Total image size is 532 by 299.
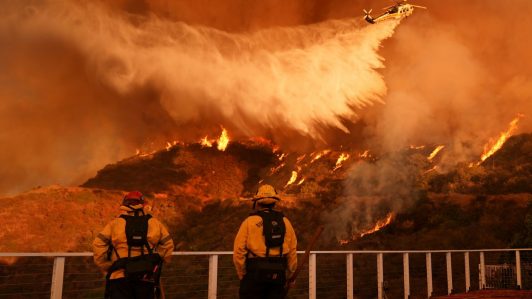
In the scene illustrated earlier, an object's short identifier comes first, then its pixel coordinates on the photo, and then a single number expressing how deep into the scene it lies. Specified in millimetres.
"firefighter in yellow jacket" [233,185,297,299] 4941
